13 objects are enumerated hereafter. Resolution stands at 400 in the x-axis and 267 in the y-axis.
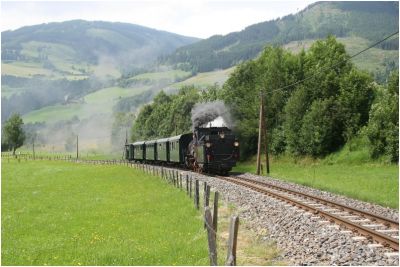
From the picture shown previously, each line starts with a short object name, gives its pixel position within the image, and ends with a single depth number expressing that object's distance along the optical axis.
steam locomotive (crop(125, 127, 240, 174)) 39.53
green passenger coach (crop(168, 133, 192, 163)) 48.19
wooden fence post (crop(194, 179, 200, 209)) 21.67
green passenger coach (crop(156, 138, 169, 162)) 57.66
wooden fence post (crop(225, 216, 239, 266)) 8.88
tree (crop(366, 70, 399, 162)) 42.56
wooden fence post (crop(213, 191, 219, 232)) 13.93
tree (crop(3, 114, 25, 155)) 145.19
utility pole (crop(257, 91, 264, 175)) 42.73
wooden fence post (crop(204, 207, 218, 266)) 10.38
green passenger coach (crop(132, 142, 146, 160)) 76.75
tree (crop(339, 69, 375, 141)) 52.09
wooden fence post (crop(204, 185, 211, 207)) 18.59
